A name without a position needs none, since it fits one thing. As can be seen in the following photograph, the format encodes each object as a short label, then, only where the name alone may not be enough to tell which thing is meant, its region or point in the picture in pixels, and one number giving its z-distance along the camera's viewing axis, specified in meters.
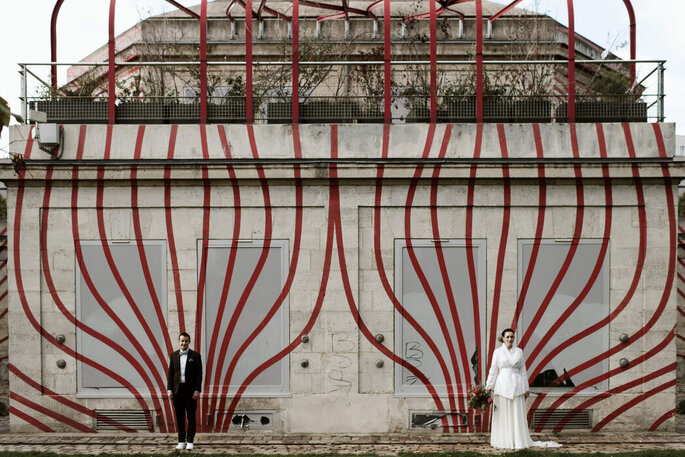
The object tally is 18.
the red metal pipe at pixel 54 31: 12.00
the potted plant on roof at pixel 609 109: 11.07
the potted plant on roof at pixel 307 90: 11.04
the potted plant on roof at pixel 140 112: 10.99
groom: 9.83
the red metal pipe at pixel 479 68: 10.62
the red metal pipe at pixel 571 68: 10.66
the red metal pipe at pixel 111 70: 10.75
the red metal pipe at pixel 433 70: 10.70
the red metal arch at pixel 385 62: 10.66
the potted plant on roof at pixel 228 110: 11.00
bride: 9.70
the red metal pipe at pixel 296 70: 10.66
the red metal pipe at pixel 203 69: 10.66
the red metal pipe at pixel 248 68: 10.64
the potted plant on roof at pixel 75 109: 11.02
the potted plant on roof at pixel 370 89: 11.12
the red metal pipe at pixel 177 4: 13.12
